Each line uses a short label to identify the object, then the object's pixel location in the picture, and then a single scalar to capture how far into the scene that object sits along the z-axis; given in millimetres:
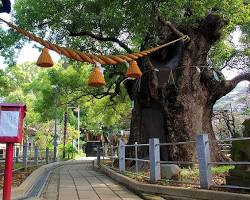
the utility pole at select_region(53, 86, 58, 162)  26766
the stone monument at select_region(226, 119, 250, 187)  6099
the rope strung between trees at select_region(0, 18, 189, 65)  5308
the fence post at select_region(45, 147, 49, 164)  21992
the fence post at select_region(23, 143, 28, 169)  14000
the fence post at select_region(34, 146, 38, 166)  17150
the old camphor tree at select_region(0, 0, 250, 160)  11594
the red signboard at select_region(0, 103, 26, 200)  4801
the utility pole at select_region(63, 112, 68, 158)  35088
